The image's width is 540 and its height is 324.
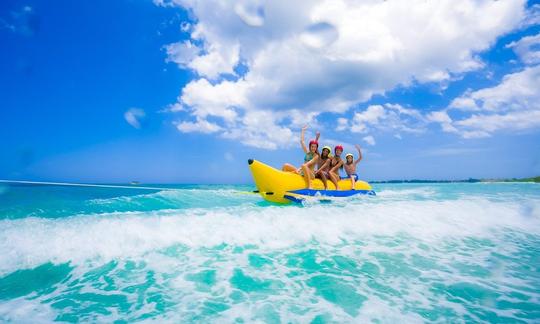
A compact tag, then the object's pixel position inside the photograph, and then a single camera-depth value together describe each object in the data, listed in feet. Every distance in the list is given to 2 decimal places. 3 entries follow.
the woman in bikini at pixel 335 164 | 28.89
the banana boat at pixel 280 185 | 24.49
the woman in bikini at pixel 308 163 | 26.00
